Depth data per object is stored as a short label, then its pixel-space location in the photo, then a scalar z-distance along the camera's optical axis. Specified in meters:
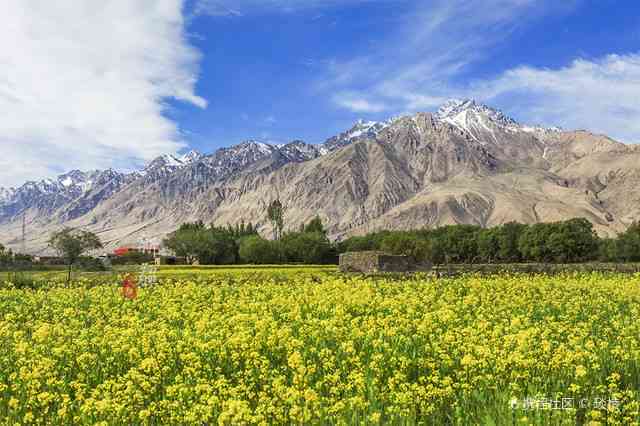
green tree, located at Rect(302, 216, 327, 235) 163.11
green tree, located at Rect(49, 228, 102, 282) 115.09
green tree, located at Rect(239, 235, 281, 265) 123.89
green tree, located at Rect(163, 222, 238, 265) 134.62
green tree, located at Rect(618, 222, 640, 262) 129.88
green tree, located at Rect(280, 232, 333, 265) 126.36
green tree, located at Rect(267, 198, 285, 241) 179.62
